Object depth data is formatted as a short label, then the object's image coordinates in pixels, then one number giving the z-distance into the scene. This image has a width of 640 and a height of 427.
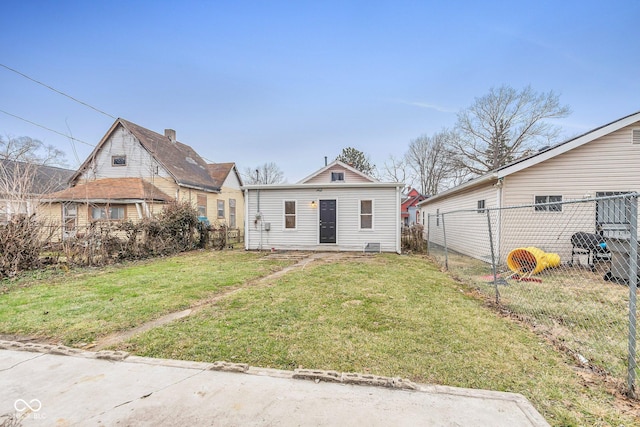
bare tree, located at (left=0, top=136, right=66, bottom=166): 12.40
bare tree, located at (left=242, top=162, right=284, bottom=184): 44.36
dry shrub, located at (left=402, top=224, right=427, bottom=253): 11.63
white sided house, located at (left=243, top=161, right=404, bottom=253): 11.05
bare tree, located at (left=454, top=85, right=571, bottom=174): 24.09
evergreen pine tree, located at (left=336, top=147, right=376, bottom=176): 34.41
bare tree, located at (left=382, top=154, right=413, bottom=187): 35.44
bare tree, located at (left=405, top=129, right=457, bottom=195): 32.44
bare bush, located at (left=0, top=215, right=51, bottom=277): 6.67
